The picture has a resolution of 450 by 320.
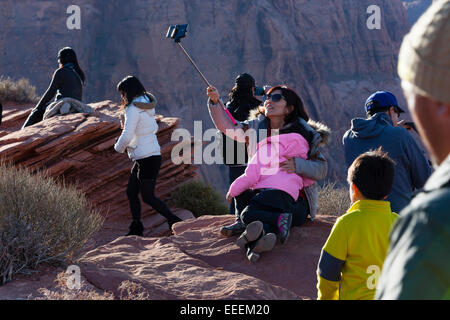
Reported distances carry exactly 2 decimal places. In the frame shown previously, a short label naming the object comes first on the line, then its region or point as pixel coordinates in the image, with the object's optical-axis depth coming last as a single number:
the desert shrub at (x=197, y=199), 10.11
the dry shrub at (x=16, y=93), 15.64
